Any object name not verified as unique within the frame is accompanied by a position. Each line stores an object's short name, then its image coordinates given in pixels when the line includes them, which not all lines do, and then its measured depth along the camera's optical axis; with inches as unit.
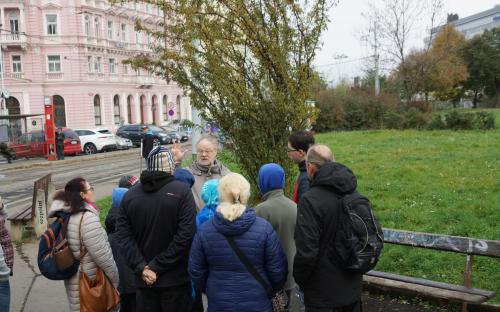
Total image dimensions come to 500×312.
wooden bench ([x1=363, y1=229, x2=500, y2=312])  196.5
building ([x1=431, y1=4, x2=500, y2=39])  4584.2
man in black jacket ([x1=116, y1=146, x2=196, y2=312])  159.2
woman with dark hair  175.6
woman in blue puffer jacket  142.6
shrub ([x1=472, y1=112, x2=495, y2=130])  908.6
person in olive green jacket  162.7
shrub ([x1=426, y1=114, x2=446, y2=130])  979.9
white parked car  1306.6
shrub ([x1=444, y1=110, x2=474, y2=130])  937.5
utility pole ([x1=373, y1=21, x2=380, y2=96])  1308.8
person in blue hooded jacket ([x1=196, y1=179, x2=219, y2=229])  168.6
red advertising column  1107.9
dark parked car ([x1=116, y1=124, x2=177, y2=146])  1491.1
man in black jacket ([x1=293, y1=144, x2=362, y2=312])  141.4
